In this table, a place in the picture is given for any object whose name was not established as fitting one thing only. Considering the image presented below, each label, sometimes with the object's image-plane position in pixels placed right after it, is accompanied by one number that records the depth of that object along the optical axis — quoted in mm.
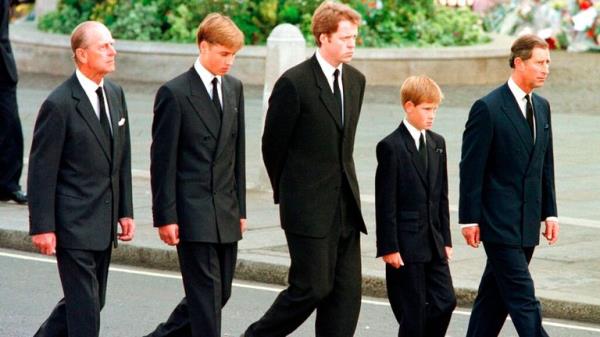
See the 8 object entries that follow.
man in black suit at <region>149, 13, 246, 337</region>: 14445
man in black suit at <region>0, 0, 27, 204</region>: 25656
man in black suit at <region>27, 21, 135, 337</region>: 13875
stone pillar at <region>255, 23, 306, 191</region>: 27875
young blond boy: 14695
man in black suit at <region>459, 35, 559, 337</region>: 14672
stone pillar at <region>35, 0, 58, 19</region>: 58575
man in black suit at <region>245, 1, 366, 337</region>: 14508
